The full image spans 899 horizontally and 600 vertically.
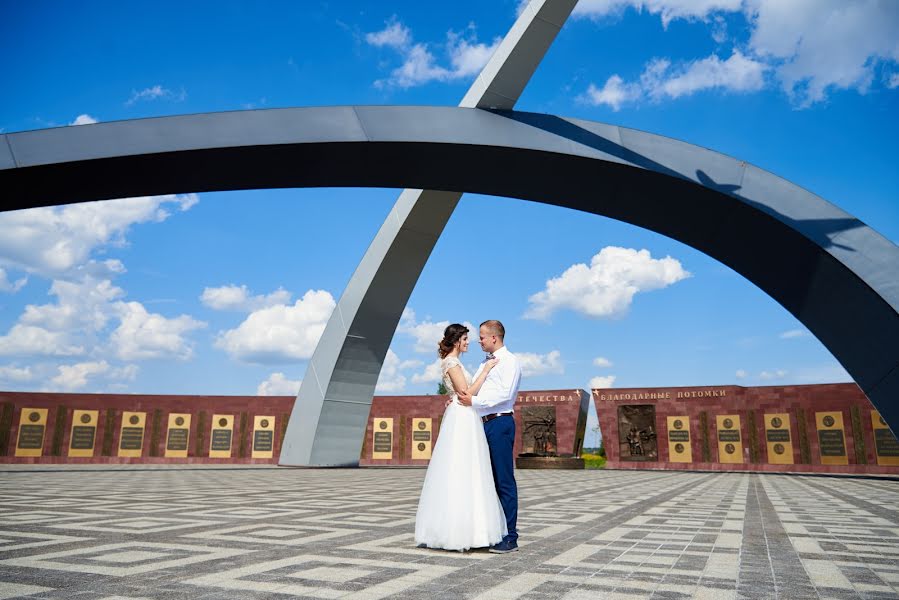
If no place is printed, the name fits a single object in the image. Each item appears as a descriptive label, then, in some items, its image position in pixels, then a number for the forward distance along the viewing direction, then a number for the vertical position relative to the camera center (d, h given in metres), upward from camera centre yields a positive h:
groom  4.86 +0.07
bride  4.68 -0.48
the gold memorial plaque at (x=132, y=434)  25.66 -0.58
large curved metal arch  9.84 +4.28
